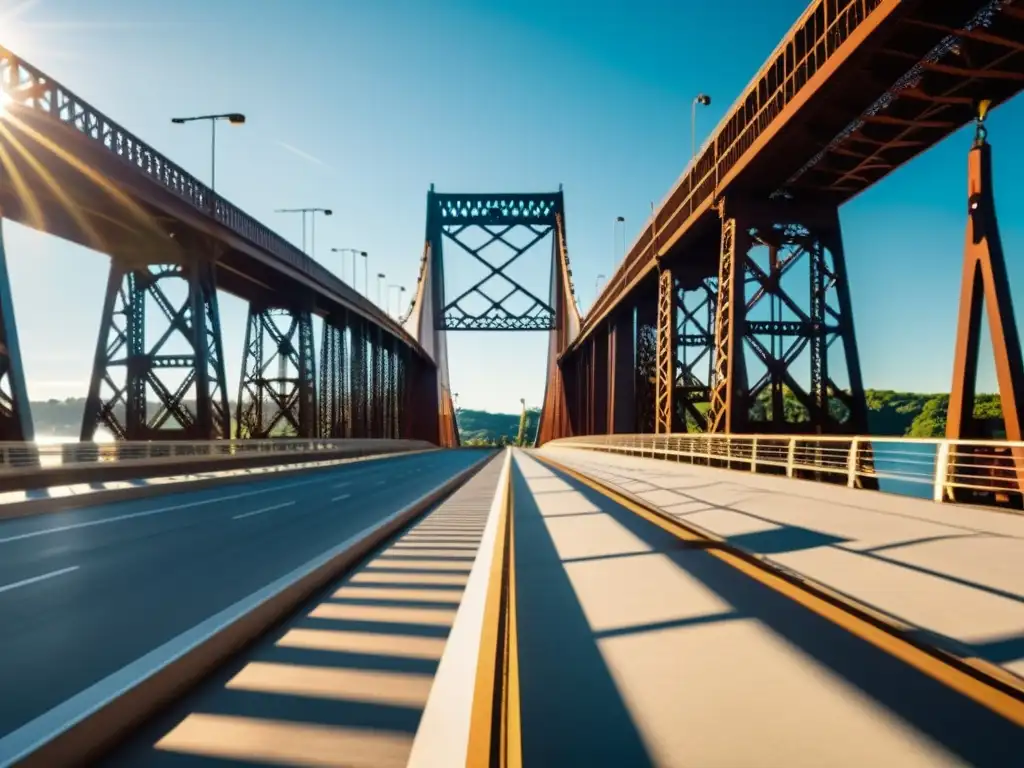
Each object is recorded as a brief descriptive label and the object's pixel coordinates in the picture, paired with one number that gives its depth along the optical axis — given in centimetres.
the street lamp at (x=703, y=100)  3036
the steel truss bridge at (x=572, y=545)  417
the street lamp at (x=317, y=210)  4964
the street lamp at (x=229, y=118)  2768
